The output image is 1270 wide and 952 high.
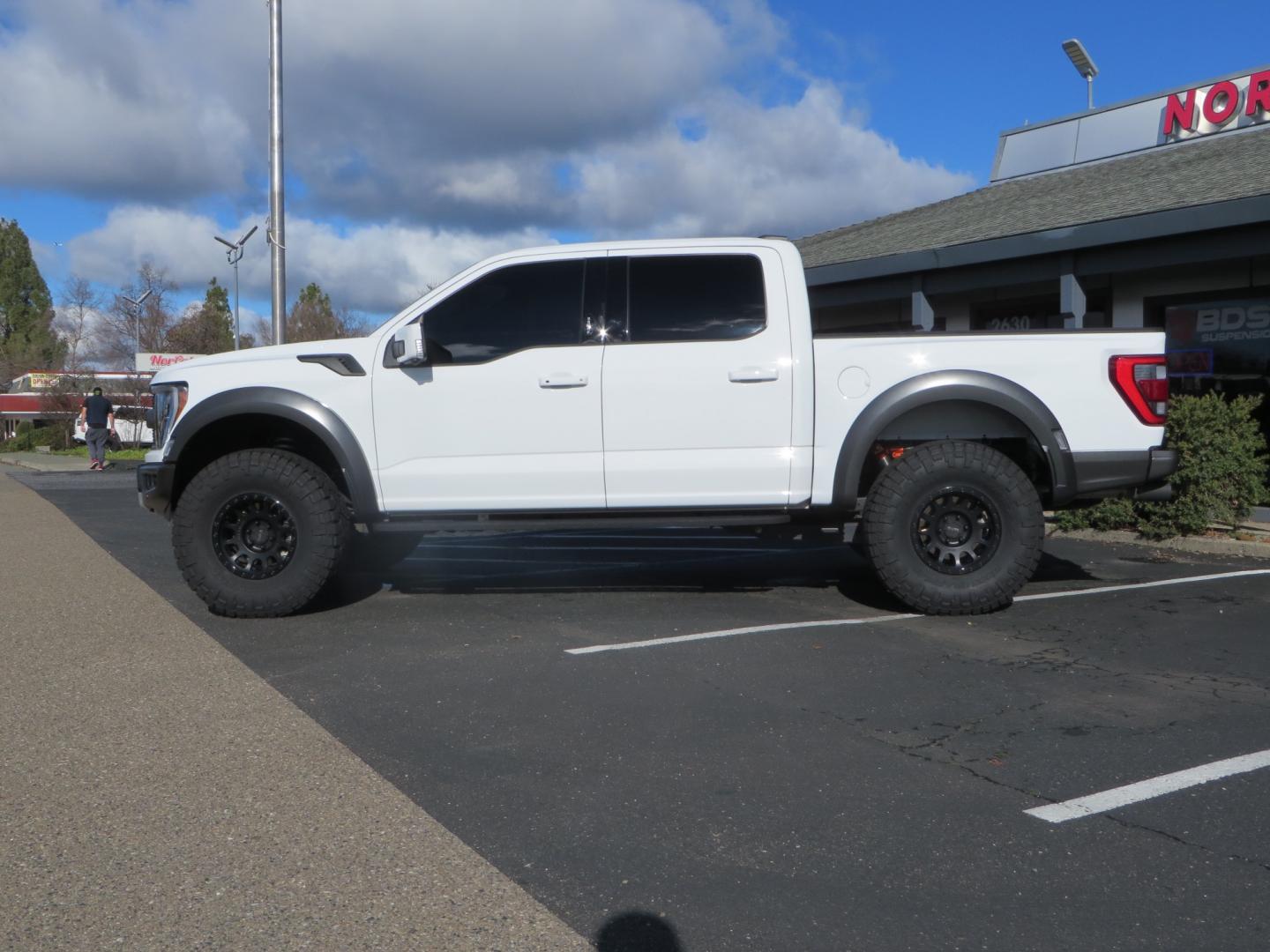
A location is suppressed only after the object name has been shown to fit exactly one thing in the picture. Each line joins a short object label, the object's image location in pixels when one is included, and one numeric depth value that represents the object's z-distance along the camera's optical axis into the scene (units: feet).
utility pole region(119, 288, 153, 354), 180.57
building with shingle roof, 38.70
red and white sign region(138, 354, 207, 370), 138.82
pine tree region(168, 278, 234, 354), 202.49
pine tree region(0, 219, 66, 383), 252.42
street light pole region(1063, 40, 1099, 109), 69.51
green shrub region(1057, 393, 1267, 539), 31.86
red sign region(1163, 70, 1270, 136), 47.85
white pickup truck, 21.56
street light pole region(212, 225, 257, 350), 113.80
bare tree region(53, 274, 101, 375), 241.14
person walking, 82.53
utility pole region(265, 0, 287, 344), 52.85
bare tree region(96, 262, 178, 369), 198.59
